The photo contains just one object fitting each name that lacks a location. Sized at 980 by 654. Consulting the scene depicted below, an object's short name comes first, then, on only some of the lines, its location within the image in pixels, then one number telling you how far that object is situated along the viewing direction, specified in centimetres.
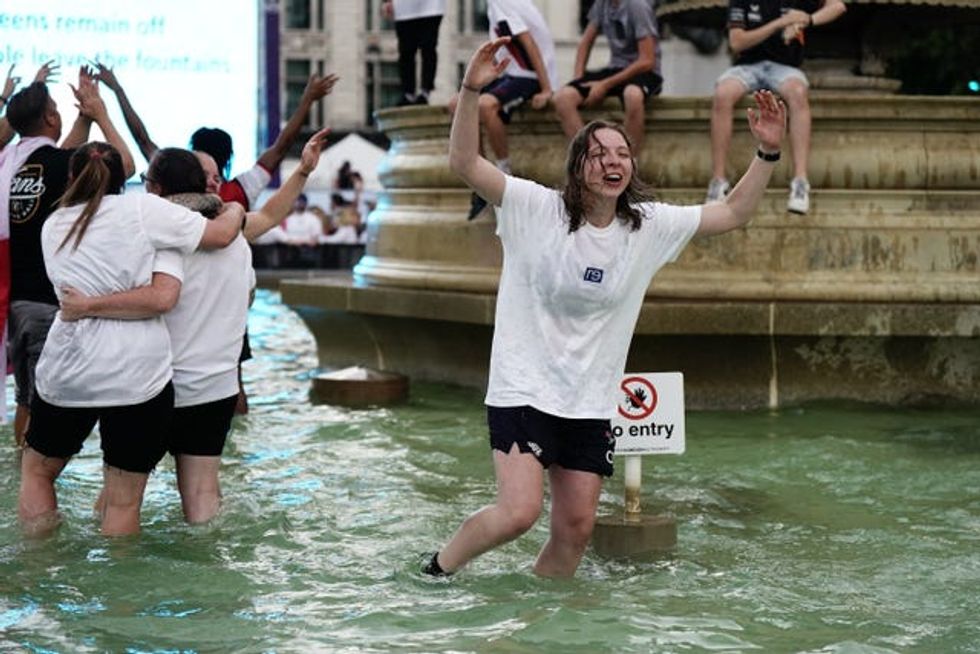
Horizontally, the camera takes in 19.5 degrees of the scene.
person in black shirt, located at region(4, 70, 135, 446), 1298
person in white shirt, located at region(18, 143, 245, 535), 1055
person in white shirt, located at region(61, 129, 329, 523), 1107
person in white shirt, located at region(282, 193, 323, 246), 4697
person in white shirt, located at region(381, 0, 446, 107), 2124
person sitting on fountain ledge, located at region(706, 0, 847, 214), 1741
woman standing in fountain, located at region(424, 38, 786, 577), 954
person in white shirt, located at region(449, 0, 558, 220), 1834
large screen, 3788
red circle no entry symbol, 1107
